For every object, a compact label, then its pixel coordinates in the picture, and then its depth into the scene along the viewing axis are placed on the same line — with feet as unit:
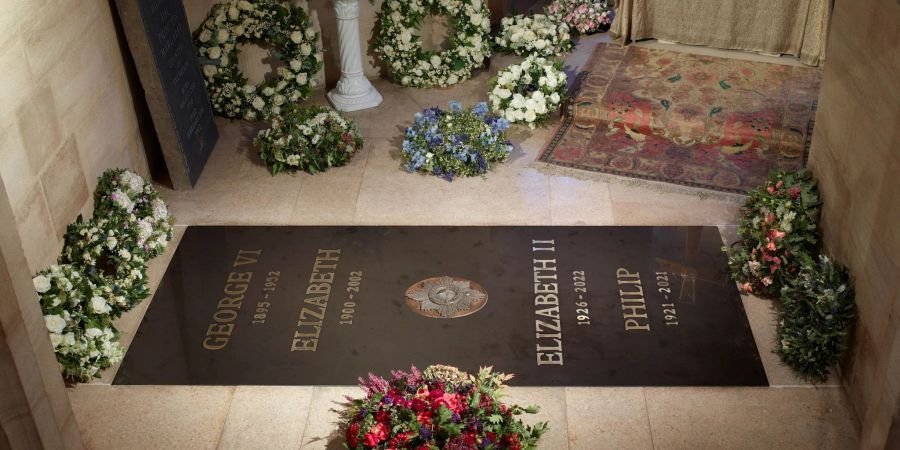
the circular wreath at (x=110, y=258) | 17.22
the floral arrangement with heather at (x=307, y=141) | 22.04
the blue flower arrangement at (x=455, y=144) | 21.88
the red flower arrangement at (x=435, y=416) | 12.77
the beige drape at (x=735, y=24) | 25.86
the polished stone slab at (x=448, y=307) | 16.12
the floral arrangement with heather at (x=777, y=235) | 16.94
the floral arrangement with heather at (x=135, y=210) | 18.49
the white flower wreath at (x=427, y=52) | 26.03
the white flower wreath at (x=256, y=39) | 24.43
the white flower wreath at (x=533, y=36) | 26.73
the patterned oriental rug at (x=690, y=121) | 22.06
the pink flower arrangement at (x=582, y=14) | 28.71
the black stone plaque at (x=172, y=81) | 20.12
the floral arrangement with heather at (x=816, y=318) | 15.12
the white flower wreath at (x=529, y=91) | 23.52
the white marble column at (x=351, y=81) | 24.91
